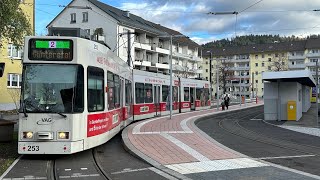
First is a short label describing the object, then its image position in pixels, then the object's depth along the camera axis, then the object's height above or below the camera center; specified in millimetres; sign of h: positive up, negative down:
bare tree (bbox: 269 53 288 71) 79663 +11173
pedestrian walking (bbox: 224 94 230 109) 30278 -553
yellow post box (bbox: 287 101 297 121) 19173 -1014
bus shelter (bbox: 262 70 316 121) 19336 -309
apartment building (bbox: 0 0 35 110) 30968 +1290
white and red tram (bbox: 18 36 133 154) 7757 -48
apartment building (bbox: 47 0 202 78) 48188 +11383
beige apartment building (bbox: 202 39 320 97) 94459 +12467
